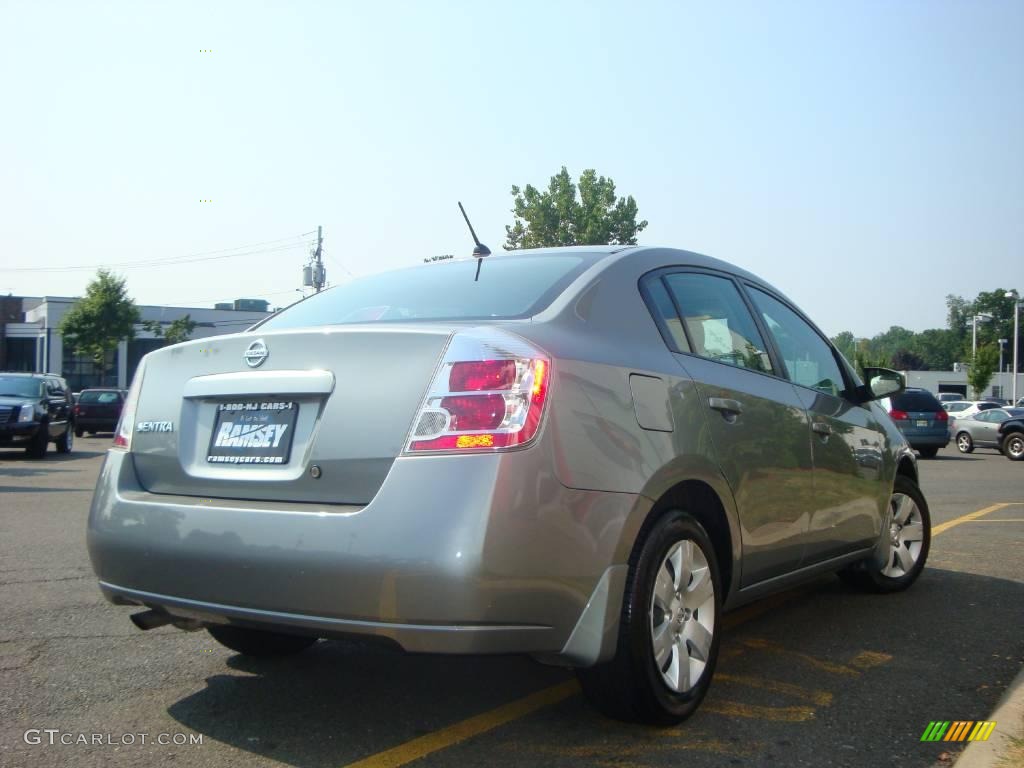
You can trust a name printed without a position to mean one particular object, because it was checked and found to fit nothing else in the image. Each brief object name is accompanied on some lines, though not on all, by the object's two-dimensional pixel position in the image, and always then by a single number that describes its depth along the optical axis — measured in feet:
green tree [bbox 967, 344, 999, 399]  233.76
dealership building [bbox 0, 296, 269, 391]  179.63
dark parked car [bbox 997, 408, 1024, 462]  78.54
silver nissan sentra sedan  9.39
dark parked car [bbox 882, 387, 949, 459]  71.56
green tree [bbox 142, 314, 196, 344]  174.09
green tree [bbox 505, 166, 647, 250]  203.62
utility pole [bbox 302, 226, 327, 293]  173.58
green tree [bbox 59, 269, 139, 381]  159.43
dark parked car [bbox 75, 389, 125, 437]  95.96
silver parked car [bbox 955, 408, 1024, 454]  83.97
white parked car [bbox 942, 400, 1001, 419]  124.47
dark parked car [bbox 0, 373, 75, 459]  60.90
